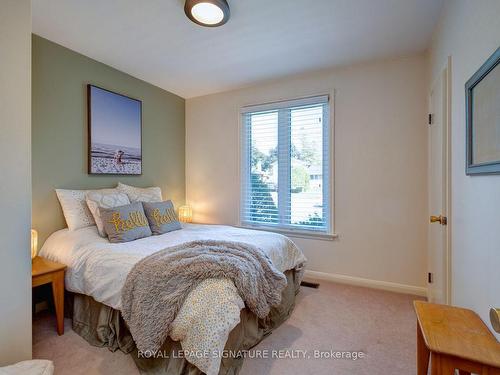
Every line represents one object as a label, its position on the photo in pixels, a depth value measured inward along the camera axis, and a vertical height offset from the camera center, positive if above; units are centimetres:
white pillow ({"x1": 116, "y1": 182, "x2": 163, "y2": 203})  286 -8
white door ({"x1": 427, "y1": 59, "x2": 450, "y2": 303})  179 -2
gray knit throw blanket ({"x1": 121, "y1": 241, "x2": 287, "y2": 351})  145 -60
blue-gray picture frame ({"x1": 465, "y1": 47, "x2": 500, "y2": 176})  103 +34
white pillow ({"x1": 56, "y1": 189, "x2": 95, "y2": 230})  240 -22
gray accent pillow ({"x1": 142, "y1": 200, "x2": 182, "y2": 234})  261 -32
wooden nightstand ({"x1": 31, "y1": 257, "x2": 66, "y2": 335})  191 -70
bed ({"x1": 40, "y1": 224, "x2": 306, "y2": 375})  137 -73
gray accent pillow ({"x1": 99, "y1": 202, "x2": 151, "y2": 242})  225 -33
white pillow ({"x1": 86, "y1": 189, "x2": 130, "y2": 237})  237 -14
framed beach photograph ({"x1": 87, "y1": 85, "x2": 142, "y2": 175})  274 +62
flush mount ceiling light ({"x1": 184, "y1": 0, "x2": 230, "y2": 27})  182 +131
